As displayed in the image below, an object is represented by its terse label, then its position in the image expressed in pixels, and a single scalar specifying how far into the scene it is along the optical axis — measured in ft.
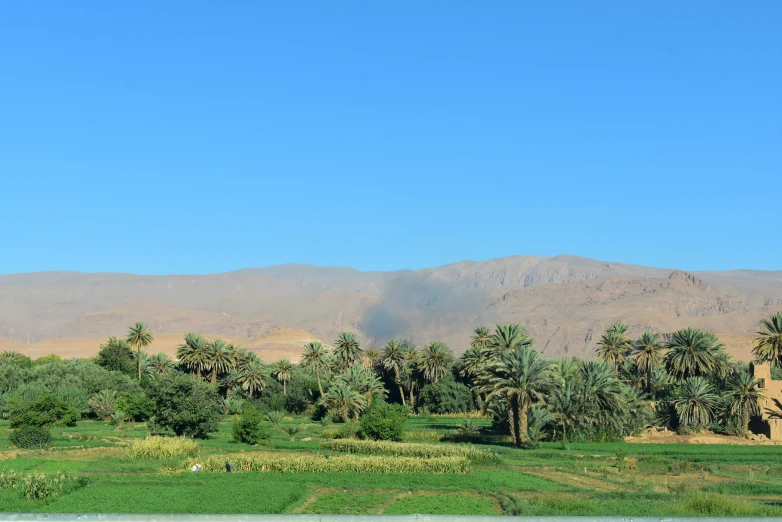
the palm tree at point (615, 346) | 323.16
